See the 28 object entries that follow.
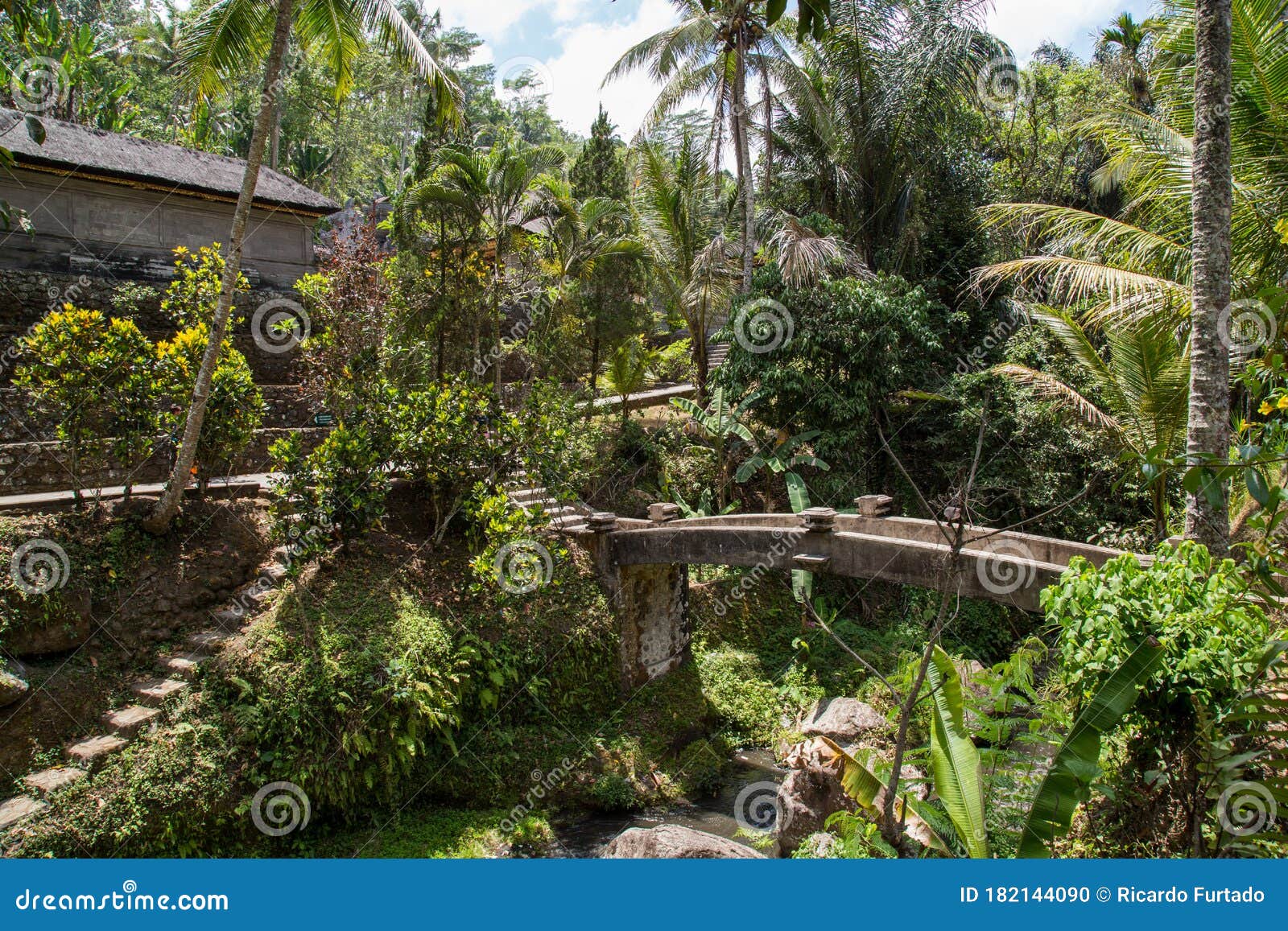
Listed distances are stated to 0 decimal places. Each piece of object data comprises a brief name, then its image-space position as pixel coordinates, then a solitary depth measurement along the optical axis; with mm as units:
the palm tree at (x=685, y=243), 19953
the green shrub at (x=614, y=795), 13148
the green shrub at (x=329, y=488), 12961
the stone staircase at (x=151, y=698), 9516
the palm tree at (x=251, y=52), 11672
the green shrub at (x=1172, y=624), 6574
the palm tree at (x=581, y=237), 18328
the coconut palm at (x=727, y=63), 18984
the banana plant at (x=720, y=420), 19172
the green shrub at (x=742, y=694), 15781
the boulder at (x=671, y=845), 8508
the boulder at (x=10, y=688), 10023
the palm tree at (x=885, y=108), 20094
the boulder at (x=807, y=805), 10977
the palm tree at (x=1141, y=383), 11992
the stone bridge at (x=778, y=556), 10227
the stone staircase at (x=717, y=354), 25938
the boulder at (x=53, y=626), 10836
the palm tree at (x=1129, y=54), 22516
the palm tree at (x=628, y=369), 21219
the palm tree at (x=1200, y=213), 7488
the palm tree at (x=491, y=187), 15719
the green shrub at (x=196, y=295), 13602
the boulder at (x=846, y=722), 13938
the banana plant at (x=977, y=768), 5969
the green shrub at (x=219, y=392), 12805
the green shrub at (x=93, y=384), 11867
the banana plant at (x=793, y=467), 17703
